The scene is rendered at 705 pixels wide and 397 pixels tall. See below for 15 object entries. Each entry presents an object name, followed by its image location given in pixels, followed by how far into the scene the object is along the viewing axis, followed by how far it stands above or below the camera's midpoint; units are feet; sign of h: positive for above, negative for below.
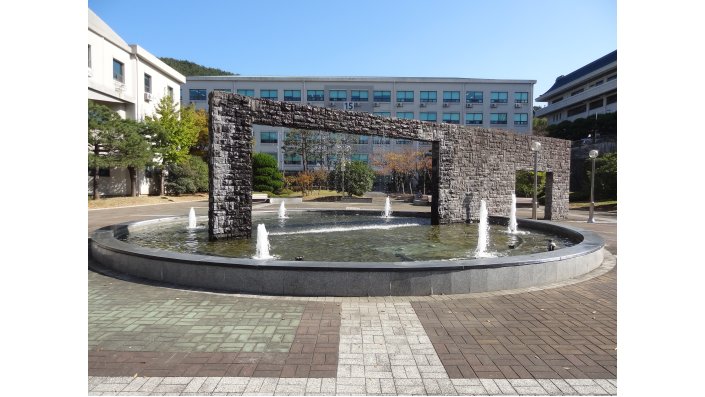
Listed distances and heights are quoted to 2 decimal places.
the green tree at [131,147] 85.35 +7.96
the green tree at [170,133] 99.14 +13.67
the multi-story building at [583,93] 180.65 +49.20
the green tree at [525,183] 107.04 +1.48
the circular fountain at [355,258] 18.44 -4.51
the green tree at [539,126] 186.96 +31.75
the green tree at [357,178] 115.65 +2.37
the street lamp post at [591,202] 56.28 -0.83
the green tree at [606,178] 98.34 +2.94
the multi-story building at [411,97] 175.32 +40.75
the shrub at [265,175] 117.08 +3.04
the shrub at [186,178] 107.55 +1.58
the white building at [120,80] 88.02 +26.45
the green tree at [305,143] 145.45 +15.89
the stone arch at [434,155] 30.78 +3.49
